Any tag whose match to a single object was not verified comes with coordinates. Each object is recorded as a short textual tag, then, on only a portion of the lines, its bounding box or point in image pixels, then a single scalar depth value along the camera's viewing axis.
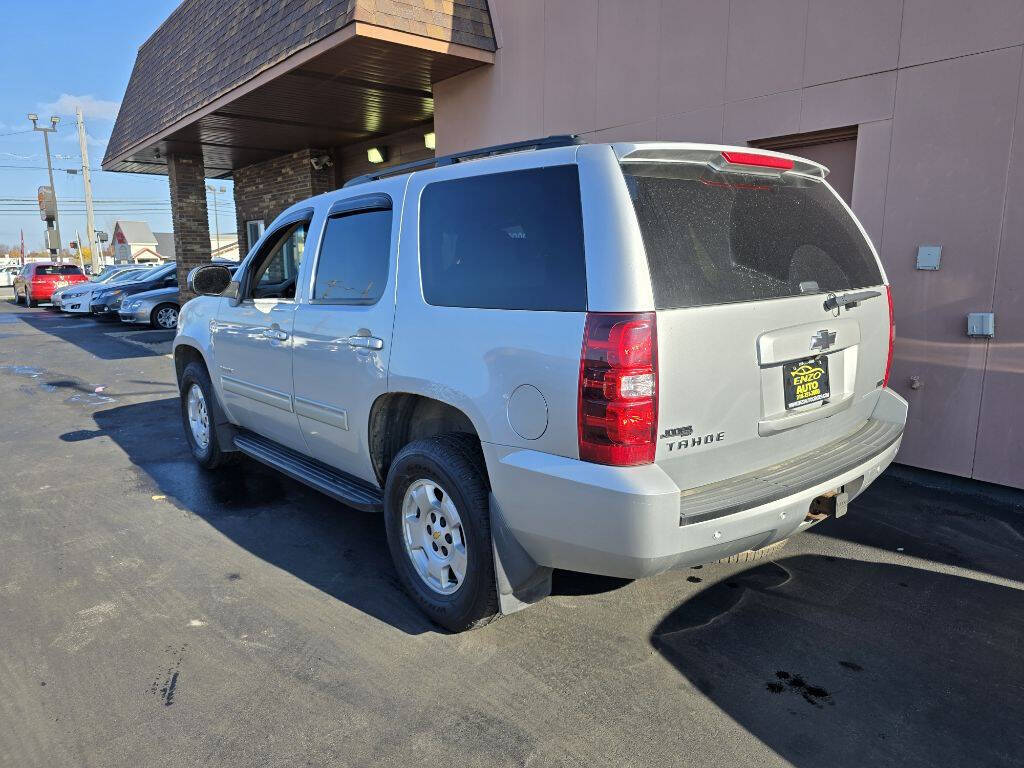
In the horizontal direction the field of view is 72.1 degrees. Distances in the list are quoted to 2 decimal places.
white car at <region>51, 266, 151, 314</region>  21.50
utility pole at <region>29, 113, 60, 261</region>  37.38
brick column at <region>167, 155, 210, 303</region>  15.07
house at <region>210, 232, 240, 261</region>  72.36
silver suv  2.51
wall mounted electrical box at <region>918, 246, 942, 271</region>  5.00
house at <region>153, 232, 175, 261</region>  75.19
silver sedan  17.02
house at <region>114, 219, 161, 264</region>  80.26
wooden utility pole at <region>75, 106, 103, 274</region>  40.84
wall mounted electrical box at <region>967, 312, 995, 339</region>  4.81
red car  27.45
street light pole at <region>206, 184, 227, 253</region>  79.18
